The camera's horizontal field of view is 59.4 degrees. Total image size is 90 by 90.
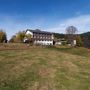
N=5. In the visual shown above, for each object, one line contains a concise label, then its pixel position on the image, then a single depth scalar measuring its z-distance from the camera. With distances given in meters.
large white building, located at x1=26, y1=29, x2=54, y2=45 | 41.79
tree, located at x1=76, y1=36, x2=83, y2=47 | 37.61
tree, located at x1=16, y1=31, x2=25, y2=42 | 36.70
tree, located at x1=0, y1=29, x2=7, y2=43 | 32.78
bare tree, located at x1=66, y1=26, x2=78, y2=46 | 48.16
